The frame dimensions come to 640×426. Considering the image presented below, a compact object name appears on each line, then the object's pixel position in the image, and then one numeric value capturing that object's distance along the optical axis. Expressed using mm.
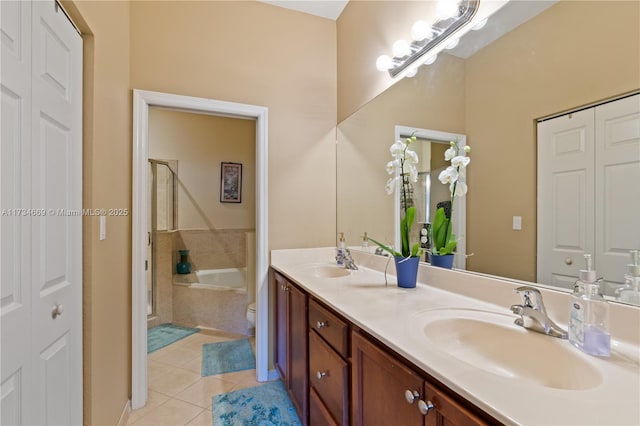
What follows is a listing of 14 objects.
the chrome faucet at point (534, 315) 777
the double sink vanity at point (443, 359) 514
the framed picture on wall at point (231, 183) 3559
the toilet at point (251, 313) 2564
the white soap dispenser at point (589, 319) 664
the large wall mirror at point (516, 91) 799
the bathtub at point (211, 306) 2890
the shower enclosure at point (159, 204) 2955
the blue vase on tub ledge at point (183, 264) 3253
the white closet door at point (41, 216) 767
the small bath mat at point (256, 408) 1570
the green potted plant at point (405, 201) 1314
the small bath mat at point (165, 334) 2532
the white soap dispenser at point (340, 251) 1977
